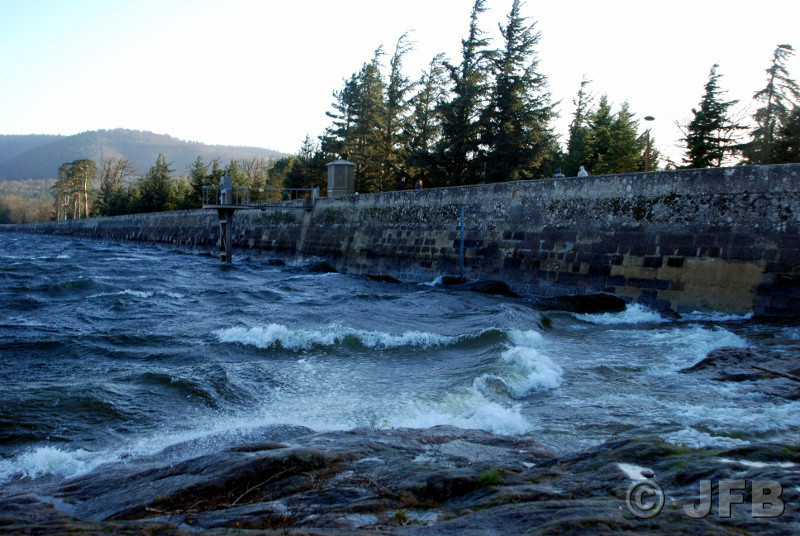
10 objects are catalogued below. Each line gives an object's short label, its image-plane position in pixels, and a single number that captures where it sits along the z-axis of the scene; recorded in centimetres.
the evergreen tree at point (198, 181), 4703
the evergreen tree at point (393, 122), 3434
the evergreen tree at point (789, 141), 1872
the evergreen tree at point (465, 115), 2548
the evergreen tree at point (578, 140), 2784
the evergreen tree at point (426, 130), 2673
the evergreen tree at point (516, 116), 2473
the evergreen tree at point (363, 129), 3388
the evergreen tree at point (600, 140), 2533
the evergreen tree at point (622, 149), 2516
